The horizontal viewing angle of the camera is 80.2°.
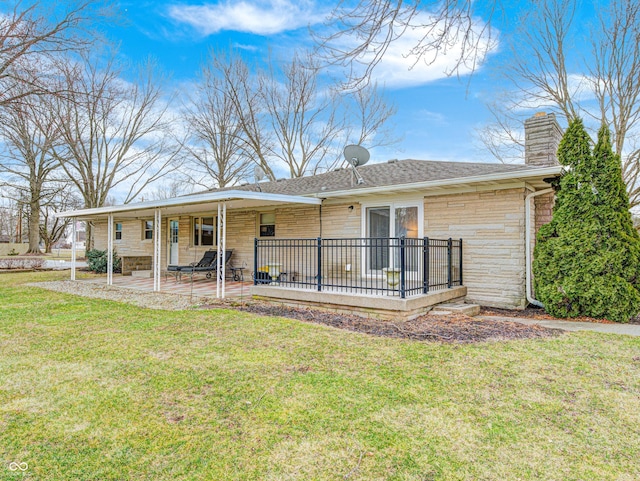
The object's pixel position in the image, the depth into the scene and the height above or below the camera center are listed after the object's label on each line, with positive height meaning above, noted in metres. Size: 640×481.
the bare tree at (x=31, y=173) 19.86 +4.36
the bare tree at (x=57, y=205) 26.54 +2.88
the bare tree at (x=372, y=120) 20.88 +7.16
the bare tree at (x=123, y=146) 22.47 +6.11
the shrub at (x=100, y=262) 16.27 -0.81
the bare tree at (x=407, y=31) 3.48 +2.02
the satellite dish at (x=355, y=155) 10.78 +2.55
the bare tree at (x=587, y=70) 13.75 +6.94
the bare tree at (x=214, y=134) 21.66 +6.74
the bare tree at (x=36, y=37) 8.26 +4.64
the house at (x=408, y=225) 7.32 +0.45
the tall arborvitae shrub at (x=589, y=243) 6.39 +0.02
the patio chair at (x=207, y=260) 11.98 -0.53
